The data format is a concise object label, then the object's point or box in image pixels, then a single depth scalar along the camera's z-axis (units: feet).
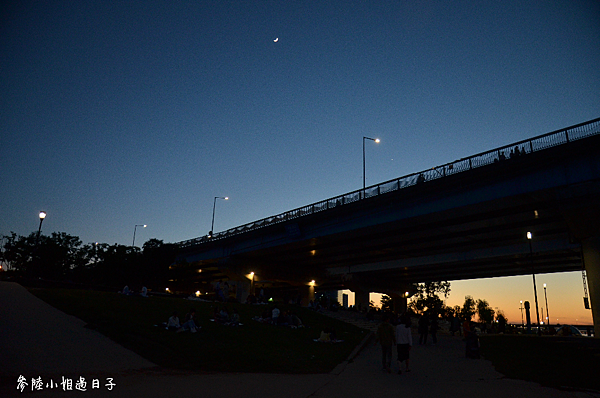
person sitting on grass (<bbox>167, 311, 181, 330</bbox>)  57.47
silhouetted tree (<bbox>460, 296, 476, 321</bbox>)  324.60
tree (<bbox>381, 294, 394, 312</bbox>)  283.01
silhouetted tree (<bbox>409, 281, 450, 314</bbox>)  271.28
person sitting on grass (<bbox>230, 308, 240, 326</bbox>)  70.79
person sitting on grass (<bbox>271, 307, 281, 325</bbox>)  81.70
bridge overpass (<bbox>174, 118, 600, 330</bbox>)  79.46
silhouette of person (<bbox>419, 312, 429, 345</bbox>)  72.54
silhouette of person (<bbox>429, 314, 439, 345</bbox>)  73.28
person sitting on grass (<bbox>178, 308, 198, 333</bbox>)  58.22
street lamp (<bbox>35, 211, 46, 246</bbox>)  92.63
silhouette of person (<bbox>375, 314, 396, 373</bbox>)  40.70
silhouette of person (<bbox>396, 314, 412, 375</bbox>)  39.40
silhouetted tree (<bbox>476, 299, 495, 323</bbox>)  351.05
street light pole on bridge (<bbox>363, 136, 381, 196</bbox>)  139.26
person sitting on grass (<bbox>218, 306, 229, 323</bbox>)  73.67
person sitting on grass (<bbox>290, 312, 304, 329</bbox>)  80.43
